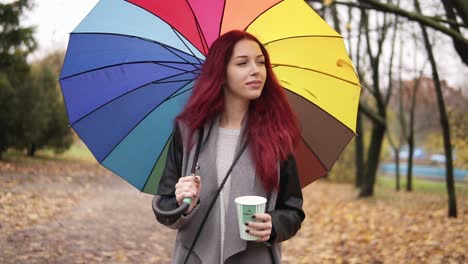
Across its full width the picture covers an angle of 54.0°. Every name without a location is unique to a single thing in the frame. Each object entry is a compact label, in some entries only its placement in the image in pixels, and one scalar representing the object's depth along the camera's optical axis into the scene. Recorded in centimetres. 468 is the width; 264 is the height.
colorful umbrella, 256
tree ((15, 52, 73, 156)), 1745
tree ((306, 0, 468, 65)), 470
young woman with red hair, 197
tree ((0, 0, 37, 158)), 1572
